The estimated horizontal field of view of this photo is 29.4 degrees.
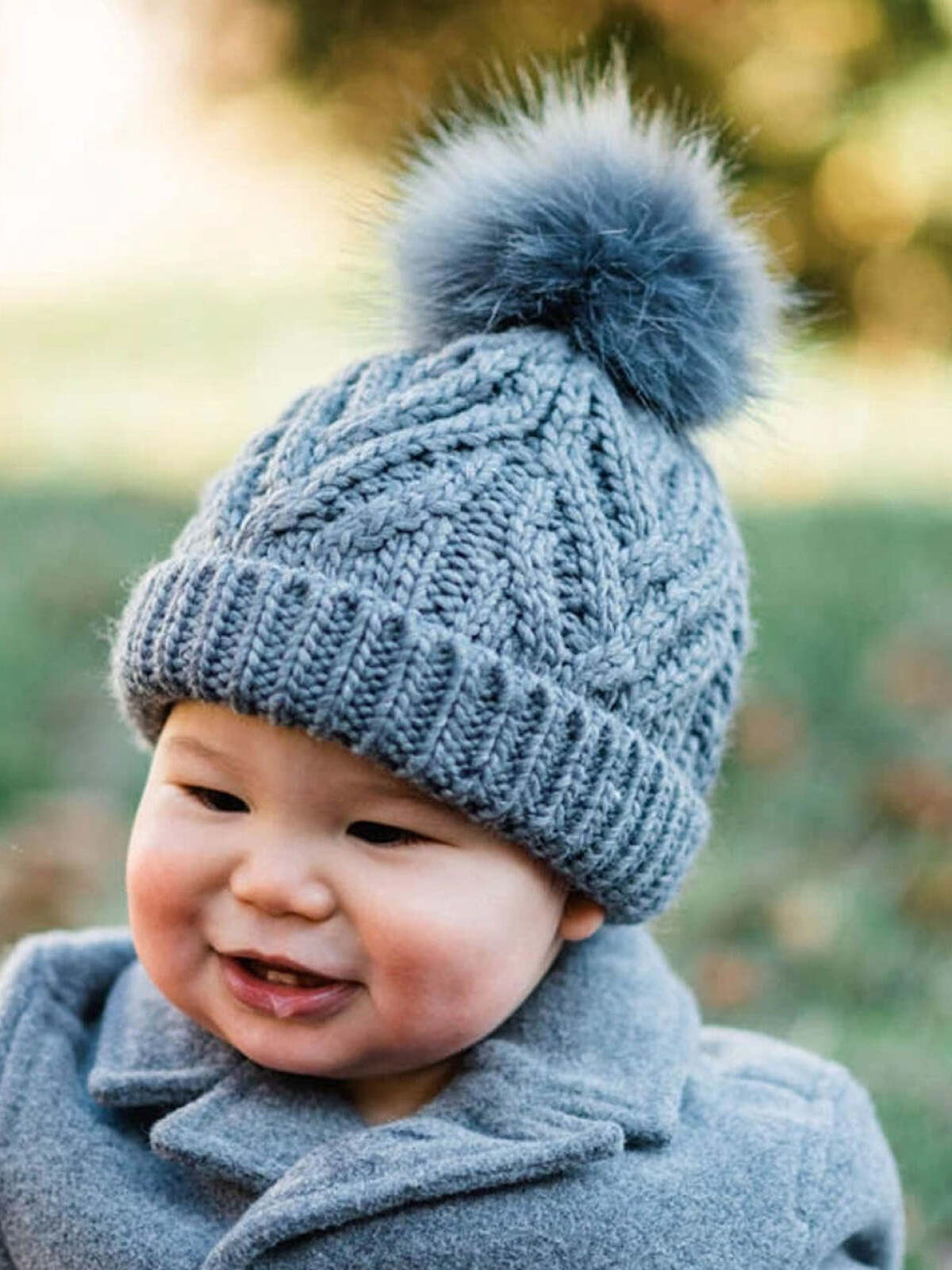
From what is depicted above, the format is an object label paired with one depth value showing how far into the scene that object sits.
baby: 1.66
